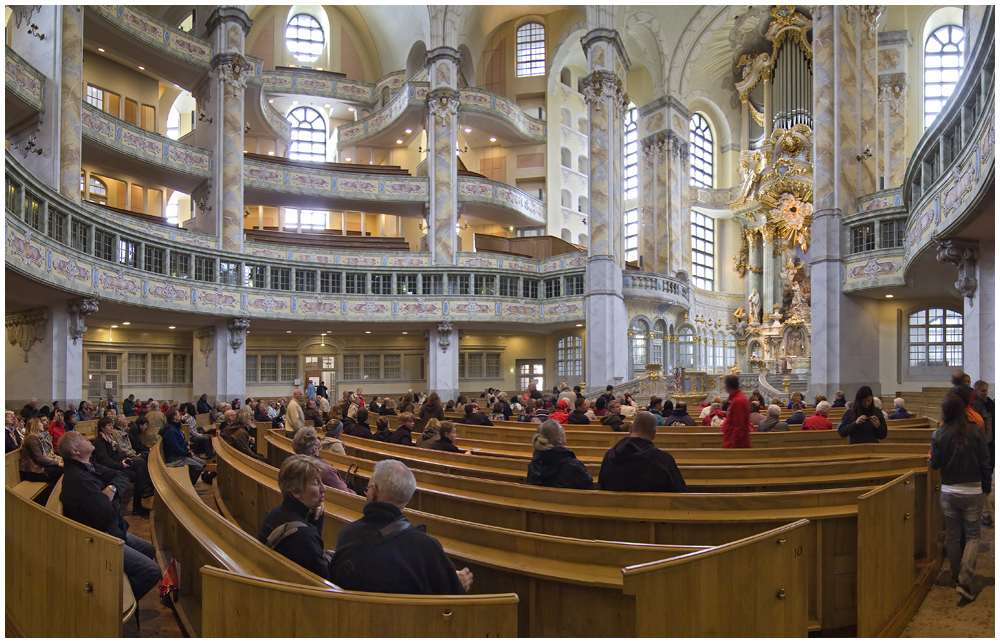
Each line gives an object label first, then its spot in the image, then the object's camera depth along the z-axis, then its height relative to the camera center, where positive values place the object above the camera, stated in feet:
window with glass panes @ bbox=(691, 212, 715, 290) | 116.98 +16.14
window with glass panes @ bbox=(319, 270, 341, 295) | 83.12 +7.13
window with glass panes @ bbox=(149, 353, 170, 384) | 79.71 -4.10
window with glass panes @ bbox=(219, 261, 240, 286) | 74.08 +7.51
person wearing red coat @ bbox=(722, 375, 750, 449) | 21.01 -2.89
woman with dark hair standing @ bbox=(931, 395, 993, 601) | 15.79 -3.49
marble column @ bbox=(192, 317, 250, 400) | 75.51 -2.69
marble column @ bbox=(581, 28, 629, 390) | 80.64 +15.52
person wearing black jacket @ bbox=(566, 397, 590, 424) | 34.63 -4.44
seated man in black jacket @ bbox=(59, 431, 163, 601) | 13.20 -3.93
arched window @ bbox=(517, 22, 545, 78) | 112.98 +51.69
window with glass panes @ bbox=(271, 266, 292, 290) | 79.25 +7.30
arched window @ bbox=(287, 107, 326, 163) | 115.03 +36.89
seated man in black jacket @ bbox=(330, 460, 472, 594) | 8.94 -3.18
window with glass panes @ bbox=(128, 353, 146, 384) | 77.36 -3.97
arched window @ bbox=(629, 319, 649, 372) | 87.76 -1.14
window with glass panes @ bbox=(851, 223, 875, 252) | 62.23 +9.86
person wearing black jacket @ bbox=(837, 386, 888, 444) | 22.03 -3.04
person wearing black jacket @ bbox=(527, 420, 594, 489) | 15.65 -3.24
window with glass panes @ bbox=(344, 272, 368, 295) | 84.12 +7.09
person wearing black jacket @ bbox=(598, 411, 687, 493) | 14.46 -3.02
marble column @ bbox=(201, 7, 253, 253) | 78.02 +26.79
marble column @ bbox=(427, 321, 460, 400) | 86.69 -3.74
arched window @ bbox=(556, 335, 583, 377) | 93.66 -3.10
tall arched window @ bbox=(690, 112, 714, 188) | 114.83 +33.99
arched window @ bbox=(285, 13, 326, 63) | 114.01 +54.52
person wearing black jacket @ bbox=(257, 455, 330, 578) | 10.29 -3.16
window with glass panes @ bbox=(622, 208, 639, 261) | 122.31 +20.13
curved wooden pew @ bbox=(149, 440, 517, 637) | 7.45 -3.44
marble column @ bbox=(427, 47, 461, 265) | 89.51 +28.15
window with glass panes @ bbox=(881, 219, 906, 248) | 59.98 +9.89
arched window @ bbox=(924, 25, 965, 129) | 87.31 +37.97
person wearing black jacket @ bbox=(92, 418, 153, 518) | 26.48 -5.49
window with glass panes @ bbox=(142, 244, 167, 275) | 64.77 +8.09
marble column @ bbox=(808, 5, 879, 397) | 64.80 +14.34
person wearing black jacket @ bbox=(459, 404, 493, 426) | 34.94 -4.56
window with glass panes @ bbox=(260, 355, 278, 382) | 89.86 -4.60
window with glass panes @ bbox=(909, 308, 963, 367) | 64.69 -0.12
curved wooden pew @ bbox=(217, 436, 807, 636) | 10.11 -4.03
